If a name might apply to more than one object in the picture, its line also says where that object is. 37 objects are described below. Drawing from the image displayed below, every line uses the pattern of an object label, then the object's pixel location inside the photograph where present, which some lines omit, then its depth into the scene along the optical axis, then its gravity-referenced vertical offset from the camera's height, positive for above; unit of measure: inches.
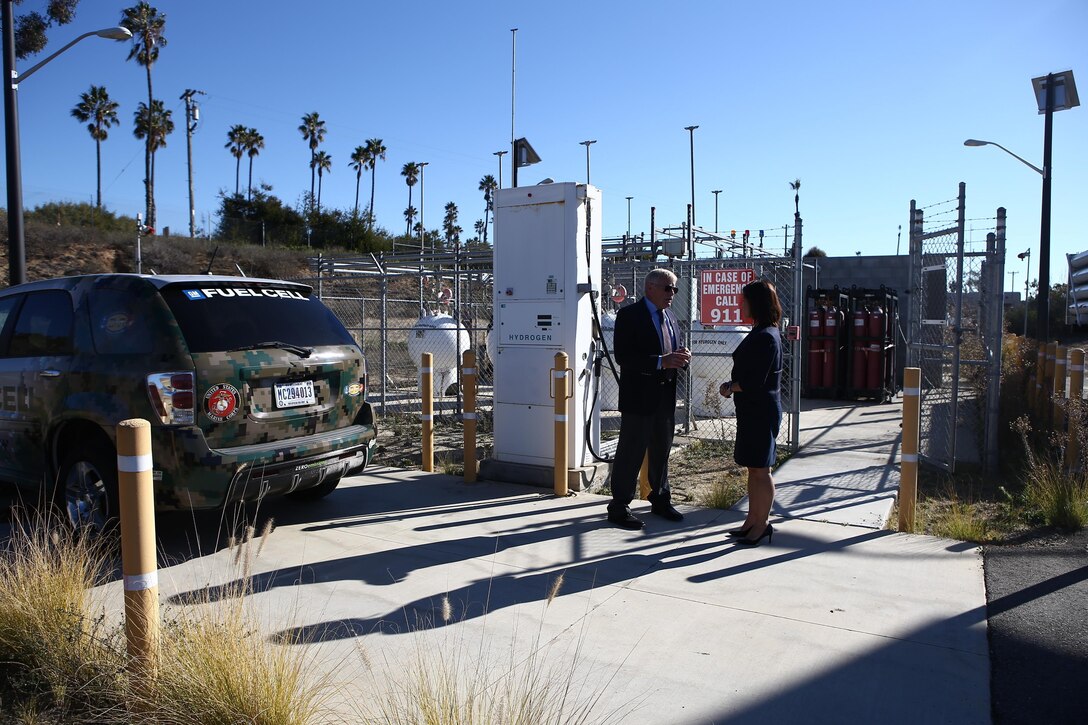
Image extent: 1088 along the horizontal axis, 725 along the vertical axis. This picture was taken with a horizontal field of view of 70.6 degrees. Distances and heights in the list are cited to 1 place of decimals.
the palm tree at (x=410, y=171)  2704.2 +584.5
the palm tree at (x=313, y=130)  2399.9 +648.7
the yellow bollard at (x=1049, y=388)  353.4 -23.3
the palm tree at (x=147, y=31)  1653.5 +667.7
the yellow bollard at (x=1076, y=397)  267.9 -20.9
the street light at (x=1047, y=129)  636.7 +187.5
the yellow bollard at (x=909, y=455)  221.0 -33.3
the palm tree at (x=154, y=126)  1846.7 +513.2
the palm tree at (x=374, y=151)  2534.4 +616.6
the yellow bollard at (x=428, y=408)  302.4 -28.3
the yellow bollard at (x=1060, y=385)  315.5 -19.6
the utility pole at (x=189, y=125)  1670.9 +502.5
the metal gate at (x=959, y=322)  293.9 +7.2
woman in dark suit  205.0 -15.4
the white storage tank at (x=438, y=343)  518.9 -4.0
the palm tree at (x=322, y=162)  2463.1 +561.5
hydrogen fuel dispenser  276.4 +10.8
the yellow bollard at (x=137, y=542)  119.1 -32.4
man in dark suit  225.6 -14.5
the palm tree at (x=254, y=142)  2314.2 +586.9
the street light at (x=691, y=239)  416.2 +55.0
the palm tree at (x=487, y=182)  2744.6 +565.6
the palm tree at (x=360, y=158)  2532.0 +590.8
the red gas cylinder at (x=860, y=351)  555.8 -8.8
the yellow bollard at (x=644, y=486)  263.1 -50.9
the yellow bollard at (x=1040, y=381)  375.4 -21.3
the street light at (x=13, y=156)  410.0 +95.9
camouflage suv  188.5 -13.9
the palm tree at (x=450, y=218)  2894.9 +455.8
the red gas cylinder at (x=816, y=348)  571.5 -7.0
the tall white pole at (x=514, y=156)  330.3 +79.9
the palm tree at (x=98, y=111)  1889.8 +556.1
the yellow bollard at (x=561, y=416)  261.3 -26.8
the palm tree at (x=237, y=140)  2292.1 +588.5
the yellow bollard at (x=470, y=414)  284.2 -28.4
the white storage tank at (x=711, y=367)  418.3 -15.9
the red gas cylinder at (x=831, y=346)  563.3 -5.4
